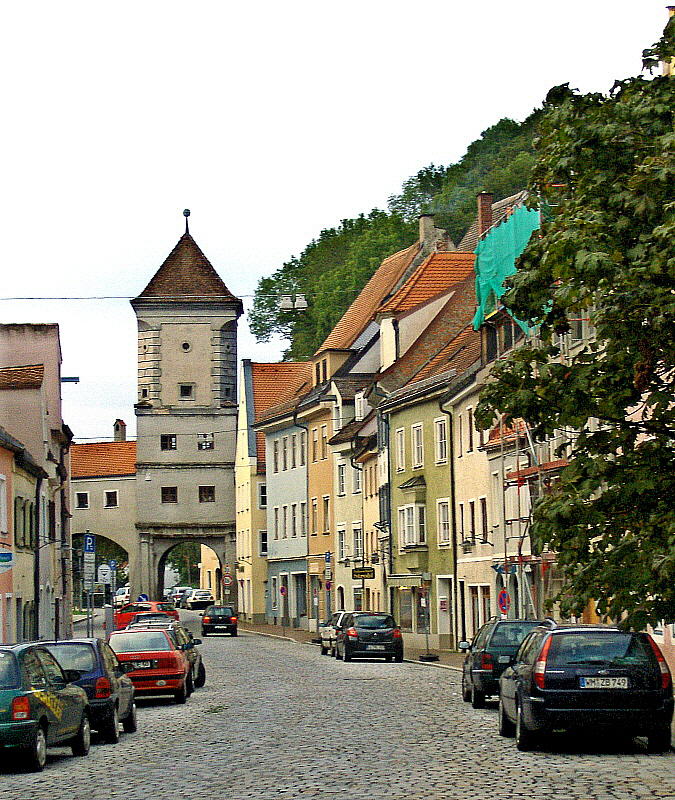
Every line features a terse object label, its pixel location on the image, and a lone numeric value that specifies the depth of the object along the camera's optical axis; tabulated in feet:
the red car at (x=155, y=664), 99.45
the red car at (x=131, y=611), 219.82
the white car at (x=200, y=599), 375.86
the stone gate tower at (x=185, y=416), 320.70
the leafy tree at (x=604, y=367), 51.62
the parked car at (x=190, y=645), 109.81
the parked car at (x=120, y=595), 381.71
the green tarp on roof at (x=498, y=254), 144.56
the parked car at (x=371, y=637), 162.30
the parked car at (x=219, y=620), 248.73
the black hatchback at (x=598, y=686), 60.85
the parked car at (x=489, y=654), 91.20
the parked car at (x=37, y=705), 57.26
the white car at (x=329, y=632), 177.27
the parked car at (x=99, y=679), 71.31
